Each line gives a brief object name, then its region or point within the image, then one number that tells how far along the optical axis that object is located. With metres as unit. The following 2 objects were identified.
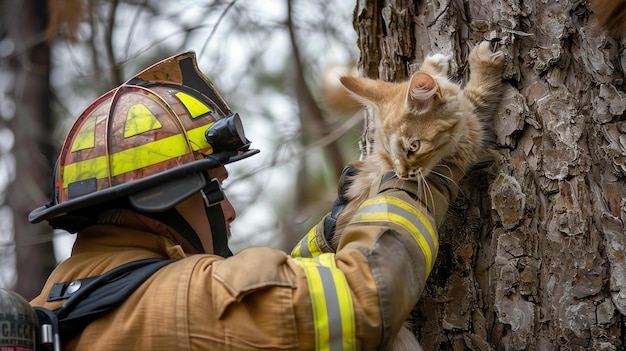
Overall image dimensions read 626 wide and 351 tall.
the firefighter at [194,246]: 1.77
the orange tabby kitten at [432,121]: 2.29
